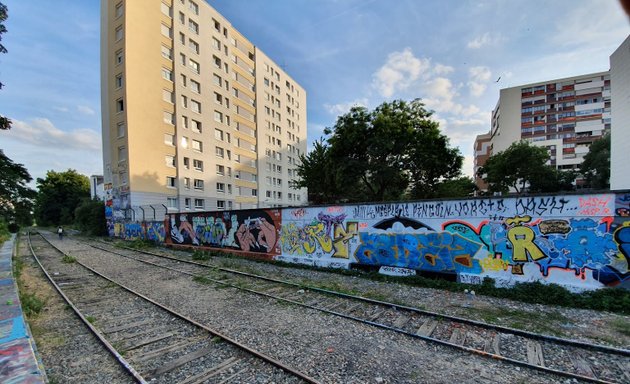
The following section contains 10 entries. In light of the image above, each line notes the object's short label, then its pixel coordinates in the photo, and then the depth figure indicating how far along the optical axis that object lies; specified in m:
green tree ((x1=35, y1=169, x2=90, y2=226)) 54.02
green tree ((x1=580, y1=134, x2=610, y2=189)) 40.86
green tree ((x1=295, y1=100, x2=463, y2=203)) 22.28
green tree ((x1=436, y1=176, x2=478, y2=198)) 25.02
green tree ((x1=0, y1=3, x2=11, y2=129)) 7.87
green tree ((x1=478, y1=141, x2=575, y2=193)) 37.96
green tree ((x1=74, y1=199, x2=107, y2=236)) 31.70
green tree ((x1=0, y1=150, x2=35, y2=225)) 15.14
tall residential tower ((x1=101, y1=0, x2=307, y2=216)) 29.03
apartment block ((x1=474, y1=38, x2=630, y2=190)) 63.28
